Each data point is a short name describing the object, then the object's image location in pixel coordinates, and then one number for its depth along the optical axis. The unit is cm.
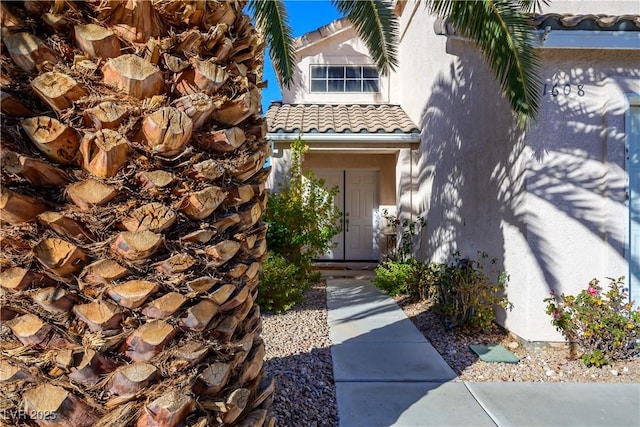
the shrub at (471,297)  579
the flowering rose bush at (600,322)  477
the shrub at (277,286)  696
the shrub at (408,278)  800
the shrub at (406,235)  1006
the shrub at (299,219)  813
